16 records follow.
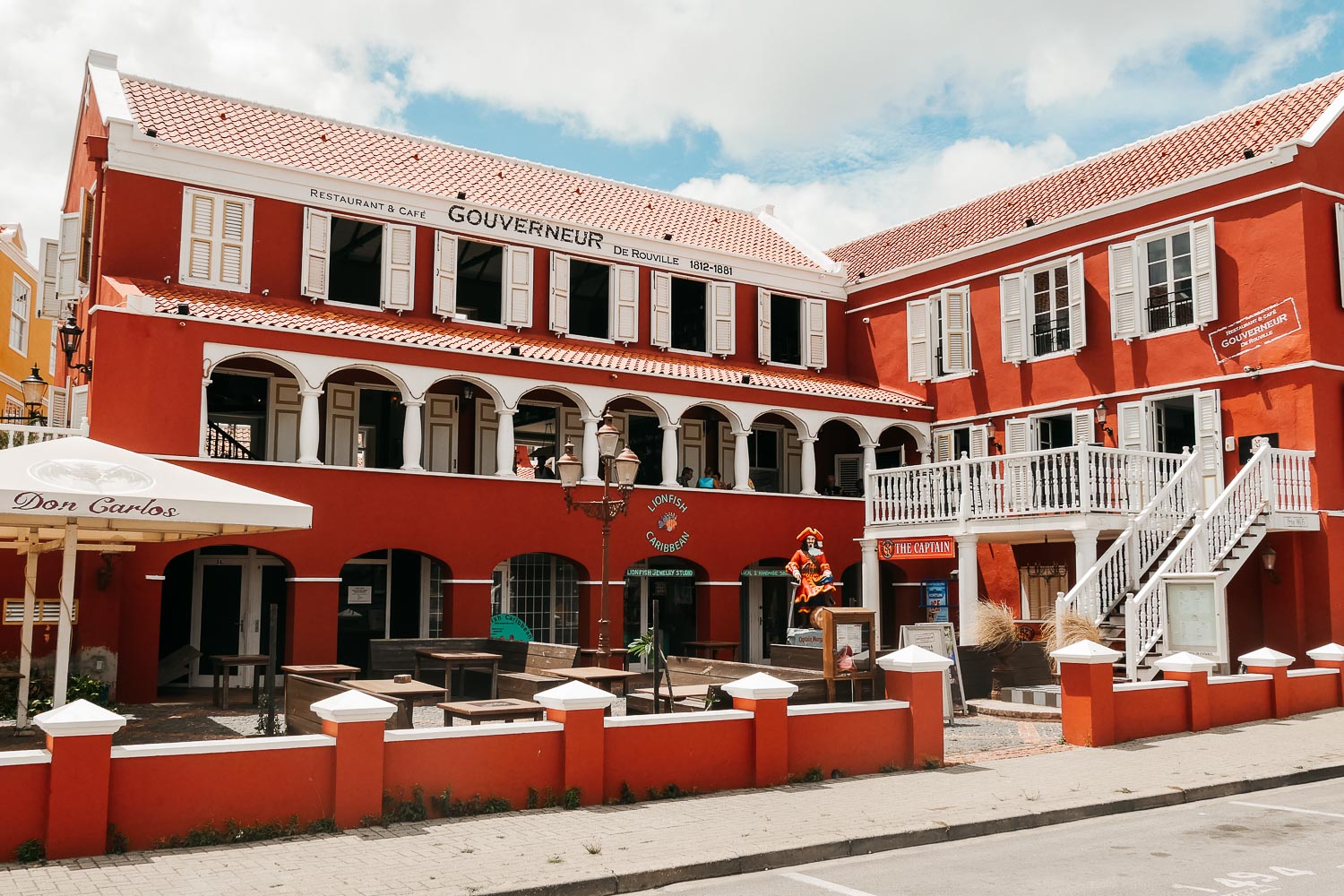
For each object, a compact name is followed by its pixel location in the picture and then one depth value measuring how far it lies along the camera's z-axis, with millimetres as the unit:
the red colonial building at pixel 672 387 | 17297
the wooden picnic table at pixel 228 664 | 14930
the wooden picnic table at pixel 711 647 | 19297
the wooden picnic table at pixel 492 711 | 10320
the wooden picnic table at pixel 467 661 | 13906
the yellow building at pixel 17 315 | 31016
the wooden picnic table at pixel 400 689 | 10555
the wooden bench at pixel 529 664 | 12800
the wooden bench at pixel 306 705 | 10351
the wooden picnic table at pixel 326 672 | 12633
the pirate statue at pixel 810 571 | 15008
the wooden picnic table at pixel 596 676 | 12141
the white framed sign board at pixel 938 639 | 14664
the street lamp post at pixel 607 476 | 14086
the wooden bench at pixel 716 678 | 12117
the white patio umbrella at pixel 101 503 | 9812
